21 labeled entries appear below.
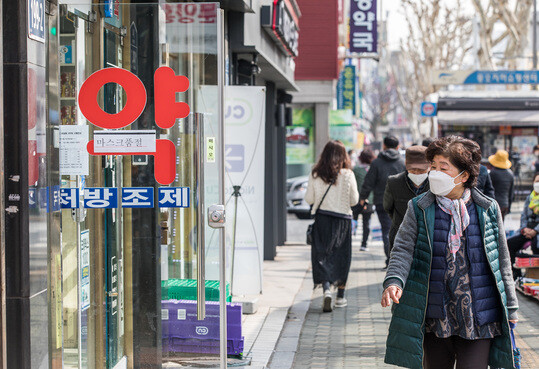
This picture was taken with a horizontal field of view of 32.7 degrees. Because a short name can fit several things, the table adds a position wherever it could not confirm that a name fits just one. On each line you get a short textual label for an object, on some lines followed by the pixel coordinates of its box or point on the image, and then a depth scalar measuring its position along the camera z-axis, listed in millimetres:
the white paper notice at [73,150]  5207
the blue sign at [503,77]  29422
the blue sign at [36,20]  4721
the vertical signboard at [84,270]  5469
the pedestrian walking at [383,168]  12180
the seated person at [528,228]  10352
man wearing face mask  7770
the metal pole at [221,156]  5273
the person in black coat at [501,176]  13273
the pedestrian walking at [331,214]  9523
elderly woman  4512
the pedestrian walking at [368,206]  15172
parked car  22078
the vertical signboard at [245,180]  9383
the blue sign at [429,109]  26406
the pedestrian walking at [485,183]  8992
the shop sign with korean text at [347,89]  31539
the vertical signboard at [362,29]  24641
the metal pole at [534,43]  32969
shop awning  25281
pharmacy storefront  5043
